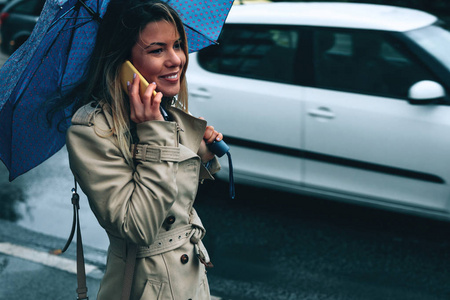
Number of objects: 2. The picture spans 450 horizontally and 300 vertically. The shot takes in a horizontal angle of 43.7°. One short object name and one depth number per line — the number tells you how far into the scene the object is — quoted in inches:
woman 62.4
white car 160.1
